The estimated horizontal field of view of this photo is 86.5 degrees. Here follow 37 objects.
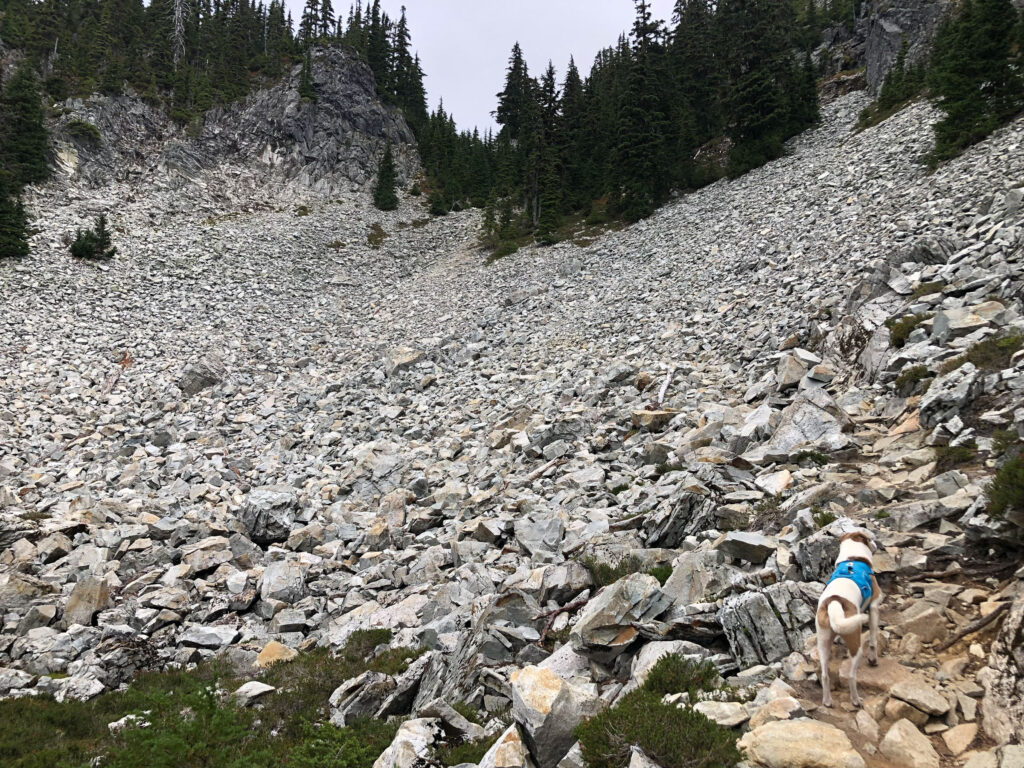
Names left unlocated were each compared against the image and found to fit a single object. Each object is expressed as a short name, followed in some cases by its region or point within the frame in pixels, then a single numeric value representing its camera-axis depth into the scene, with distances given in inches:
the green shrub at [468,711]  253.1
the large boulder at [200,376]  935.0
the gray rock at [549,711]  193.3
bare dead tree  2630.4
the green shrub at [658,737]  161.5
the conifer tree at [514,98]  2790.4
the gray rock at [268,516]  552.1
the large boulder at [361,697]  288.7
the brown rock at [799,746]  151.9
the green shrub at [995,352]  332.5
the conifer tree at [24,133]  1648.6
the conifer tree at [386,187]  2432.3
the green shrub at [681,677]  201.0
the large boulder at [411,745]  221.6
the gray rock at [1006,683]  151.5
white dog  173.8
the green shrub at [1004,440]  253.1
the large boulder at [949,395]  321.4
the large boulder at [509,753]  191.5
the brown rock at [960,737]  153.4
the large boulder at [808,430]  374.6
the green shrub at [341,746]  235.6
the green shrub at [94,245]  1398.9
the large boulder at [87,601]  418.0
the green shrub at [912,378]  374.3
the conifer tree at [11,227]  1314.0
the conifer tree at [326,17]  3517.2
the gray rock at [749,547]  277.9
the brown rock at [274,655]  362.6
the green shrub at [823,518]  270.1
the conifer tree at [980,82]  848.9
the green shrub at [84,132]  1894.7
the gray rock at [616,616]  250.7
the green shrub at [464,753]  217.2
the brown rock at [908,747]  151.7
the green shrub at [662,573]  293.1
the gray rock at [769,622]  211.0
